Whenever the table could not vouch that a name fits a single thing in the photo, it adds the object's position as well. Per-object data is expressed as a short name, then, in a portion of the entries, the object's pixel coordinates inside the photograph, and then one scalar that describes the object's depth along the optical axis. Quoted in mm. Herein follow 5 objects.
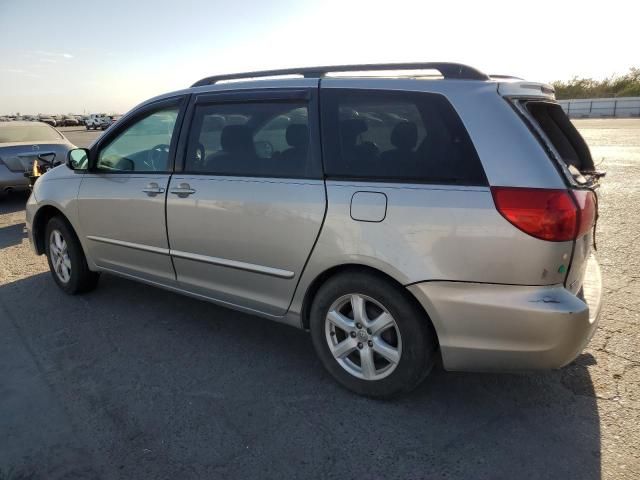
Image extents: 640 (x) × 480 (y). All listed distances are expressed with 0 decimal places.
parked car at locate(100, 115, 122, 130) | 49697
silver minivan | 2311
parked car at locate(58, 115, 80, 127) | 62375
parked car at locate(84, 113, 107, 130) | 50281
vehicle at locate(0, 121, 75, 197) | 8477
